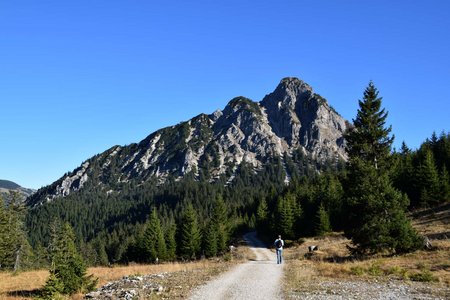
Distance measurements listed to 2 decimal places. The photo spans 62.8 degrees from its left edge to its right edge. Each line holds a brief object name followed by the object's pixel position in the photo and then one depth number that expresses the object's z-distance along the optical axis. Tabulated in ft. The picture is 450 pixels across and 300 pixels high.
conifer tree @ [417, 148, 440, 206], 219.00
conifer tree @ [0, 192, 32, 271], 204.95
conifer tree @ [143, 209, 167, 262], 244.22
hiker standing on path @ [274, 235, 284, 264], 102.30
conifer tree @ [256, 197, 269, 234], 328.60
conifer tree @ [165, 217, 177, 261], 252.21
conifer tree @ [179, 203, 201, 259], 241.14
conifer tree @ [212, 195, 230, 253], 249.55
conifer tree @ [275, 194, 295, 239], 249.75
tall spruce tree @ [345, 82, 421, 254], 90.33
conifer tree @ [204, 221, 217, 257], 231.71
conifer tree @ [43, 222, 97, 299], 54.30
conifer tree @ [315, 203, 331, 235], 226.79
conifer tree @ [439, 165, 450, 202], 223.10
